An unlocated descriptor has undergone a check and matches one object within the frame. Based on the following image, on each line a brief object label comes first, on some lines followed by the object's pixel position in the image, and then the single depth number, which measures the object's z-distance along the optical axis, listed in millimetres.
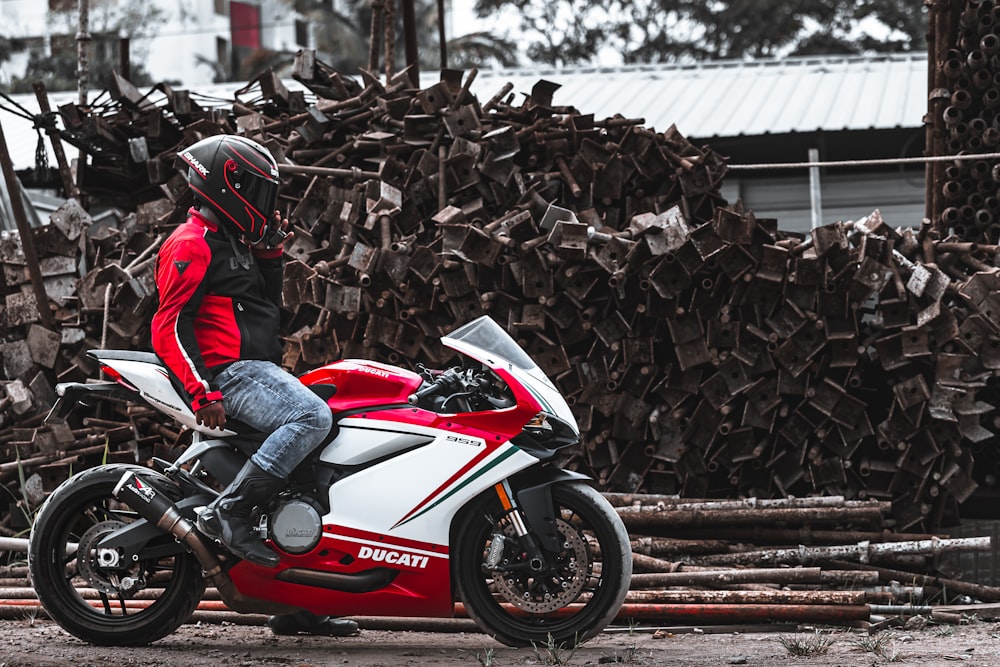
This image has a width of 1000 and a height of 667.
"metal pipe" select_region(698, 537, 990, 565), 13680
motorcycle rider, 9992
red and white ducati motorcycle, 10195
